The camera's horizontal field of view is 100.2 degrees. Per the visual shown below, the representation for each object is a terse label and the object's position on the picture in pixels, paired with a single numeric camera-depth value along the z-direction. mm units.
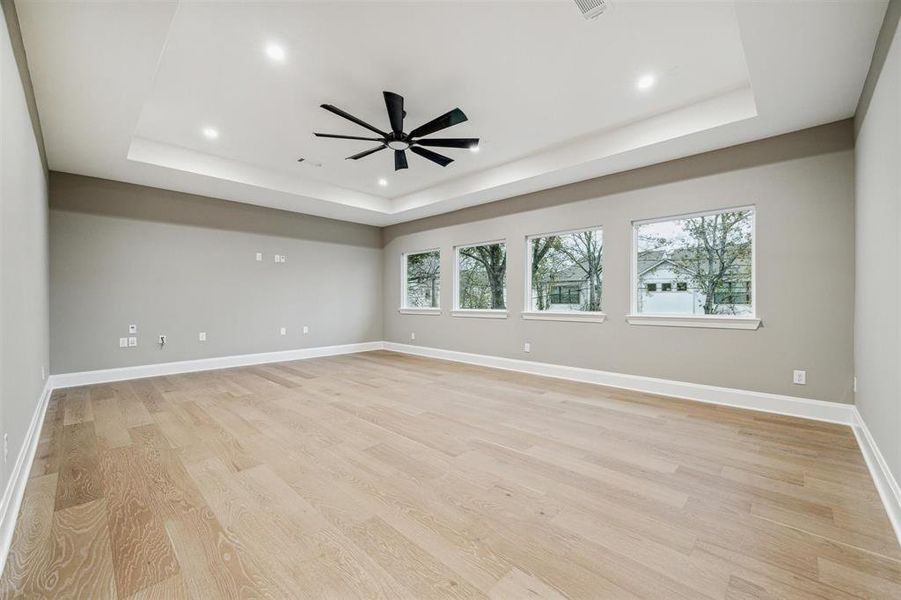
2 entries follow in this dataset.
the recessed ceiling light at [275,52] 2635
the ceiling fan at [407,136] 3049
